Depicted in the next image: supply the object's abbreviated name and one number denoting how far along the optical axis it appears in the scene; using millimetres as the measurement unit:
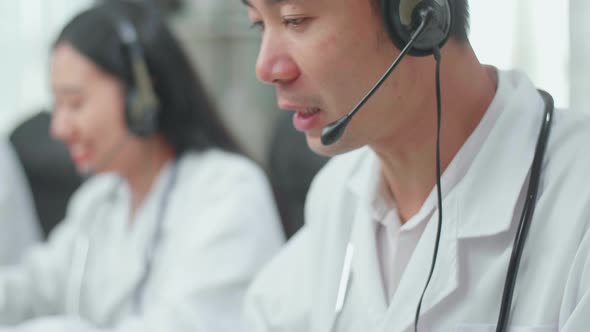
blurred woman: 2116
